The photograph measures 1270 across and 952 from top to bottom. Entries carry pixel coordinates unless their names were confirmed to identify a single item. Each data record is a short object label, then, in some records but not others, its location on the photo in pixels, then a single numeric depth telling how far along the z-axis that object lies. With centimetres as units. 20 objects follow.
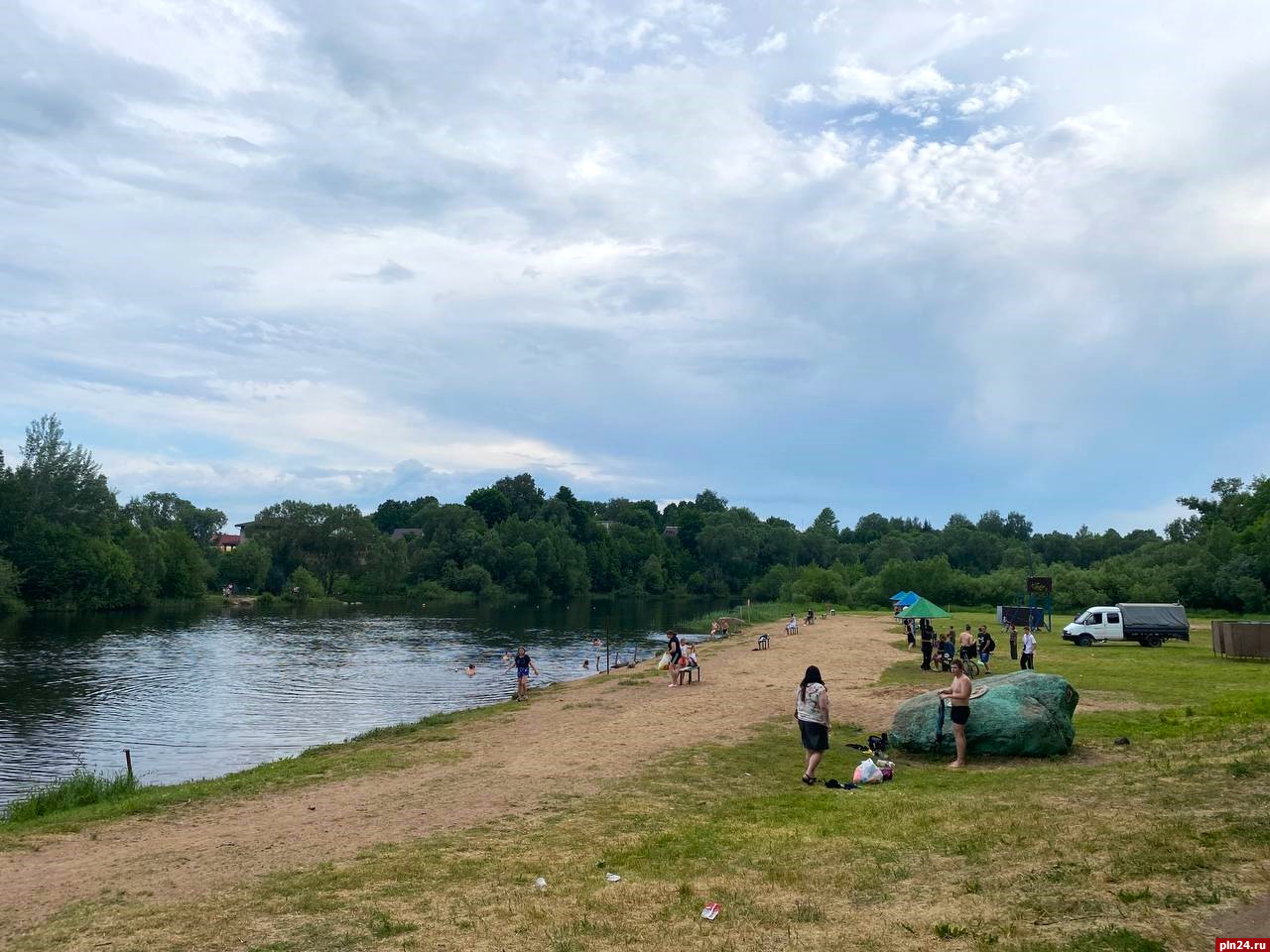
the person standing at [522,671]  3011
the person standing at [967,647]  3041
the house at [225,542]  18665
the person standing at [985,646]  3234
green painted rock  1584
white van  4478
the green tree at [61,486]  9156
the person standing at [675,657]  3033
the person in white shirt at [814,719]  1480
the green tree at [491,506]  15788
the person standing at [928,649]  3256
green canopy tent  3454
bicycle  2866
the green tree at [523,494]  16238
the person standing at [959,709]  1564
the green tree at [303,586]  11138
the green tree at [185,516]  14125
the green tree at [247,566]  11394
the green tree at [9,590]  7431
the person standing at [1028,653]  3050
